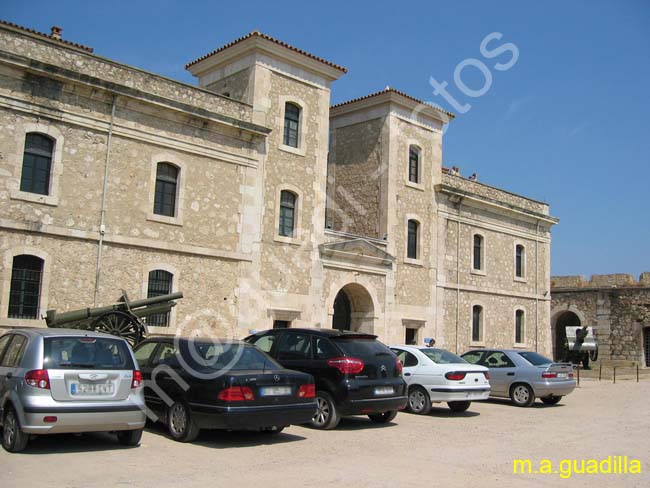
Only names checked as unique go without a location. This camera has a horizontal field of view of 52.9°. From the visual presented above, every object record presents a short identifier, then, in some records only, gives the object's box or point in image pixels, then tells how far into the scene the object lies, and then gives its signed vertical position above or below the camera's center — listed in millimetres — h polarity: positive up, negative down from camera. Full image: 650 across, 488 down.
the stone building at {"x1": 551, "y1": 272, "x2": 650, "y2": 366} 37781 +1884
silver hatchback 7867 -856
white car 13531 -954
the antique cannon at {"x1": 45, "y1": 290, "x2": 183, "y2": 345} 14117 +0
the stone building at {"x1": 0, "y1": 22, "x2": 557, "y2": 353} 16016 +3860
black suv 10852 -671
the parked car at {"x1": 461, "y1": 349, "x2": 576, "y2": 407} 16016 -958
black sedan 8930 -904
